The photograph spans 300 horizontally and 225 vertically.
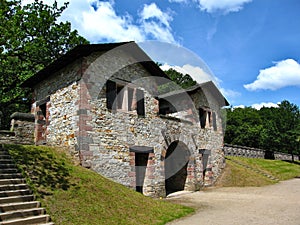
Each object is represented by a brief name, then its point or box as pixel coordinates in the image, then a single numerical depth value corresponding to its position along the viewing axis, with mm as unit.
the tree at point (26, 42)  17797
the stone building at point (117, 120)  9680
